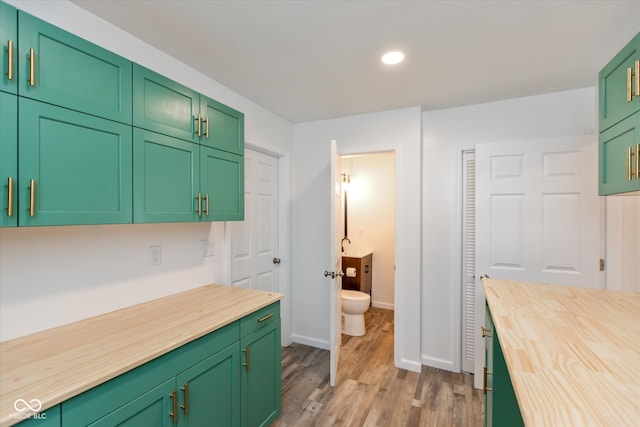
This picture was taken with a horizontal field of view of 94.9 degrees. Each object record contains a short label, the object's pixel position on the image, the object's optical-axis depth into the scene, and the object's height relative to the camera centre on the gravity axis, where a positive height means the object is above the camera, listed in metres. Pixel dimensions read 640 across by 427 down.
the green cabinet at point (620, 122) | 1.26 +0.42
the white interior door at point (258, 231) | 2.63 -0.18
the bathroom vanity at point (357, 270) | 3.90 -0.78
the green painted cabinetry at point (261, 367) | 1.69 -0.95
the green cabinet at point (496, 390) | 1.17 -0.79
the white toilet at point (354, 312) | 3.34 -1.15
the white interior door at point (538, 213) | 2.21 +0.00
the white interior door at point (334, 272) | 2.42 -0.50
